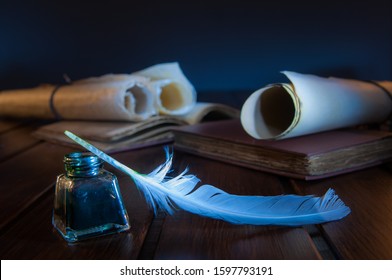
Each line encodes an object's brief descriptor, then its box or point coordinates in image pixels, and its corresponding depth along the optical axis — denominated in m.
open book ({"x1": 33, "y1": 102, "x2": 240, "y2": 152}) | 1.22
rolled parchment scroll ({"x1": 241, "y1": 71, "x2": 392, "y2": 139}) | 0.96
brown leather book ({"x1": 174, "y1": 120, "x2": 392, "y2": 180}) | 0.87
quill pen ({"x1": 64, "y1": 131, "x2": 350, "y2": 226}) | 0.66
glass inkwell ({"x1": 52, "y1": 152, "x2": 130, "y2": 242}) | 0.64
